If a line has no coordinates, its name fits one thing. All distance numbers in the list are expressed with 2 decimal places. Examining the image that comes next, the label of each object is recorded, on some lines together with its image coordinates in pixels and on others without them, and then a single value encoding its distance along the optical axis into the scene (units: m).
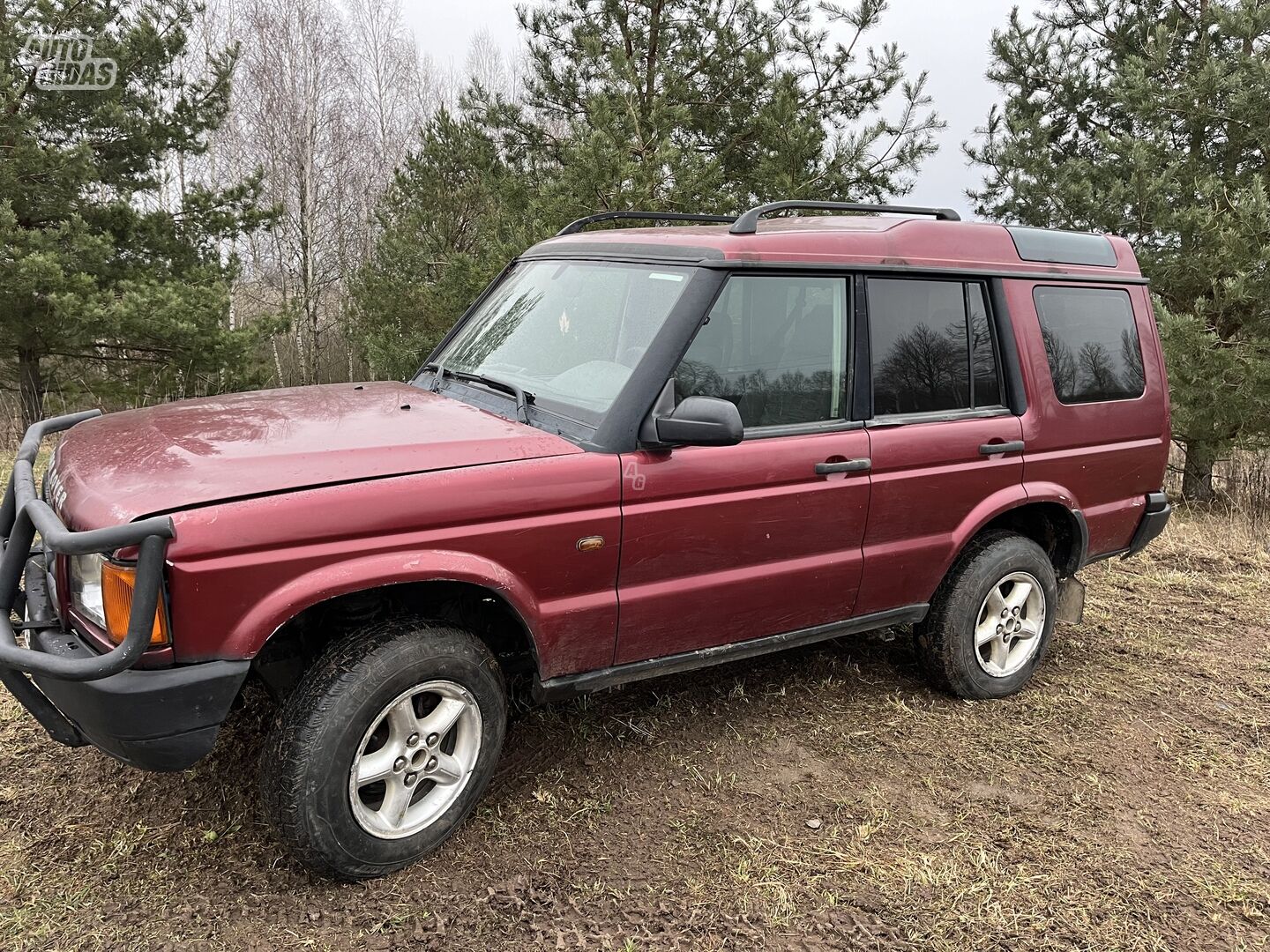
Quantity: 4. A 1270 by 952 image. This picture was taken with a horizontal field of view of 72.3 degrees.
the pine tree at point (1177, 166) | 8.30
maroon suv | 2.33
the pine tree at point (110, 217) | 10.16
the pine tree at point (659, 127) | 8.69
